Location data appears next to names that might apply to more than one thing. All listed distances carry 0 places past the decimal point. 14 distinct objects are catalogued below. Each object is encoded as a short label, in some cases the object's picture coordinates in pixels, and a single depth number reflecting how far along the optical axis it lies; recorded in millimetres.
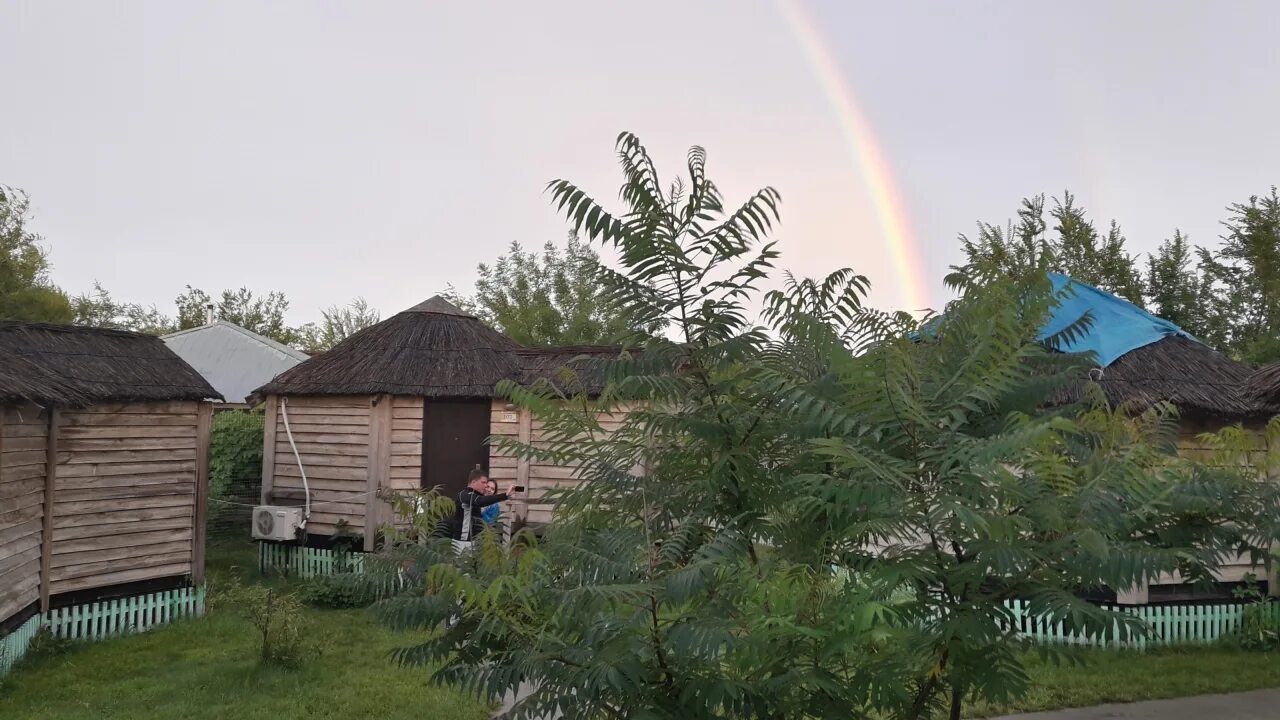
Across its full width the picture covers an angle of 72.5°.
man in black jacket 9875
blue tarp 11336
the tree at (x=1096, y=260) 22391
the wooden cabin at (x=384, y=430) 14062
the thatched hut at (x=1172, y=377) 10359
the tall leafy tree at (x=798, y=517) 2523
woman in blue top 10453
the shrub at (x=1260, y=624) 10473
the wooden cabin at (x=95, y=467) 8766
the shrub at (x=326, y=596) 12570
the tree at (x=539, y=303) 32281
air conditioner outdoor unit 13953
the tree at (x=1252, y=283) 21022
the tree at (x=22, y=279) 25422
